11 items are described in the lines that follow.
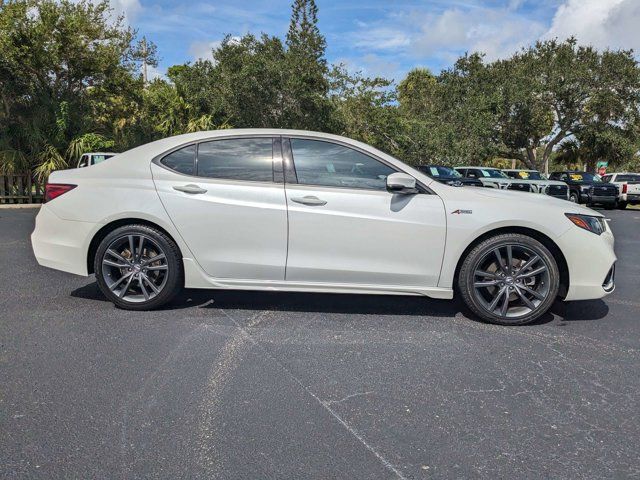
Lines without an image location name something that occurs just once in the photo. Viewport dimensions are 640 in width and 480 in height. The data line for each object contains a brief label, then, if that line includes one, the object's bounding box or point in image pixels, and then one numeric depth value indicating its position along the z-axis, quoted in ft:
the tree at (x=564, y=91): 104.12
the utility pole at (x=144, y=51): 73.46
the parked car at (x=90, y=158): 51.60
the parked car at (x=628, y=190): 75.31
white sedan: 14.62
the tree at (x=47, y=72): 56.34
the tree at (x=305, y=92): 72.28
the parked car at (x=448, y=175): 61.77
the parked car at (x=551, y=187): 67.26
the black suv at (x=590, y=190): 72.69
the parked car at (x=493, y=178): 66.85
